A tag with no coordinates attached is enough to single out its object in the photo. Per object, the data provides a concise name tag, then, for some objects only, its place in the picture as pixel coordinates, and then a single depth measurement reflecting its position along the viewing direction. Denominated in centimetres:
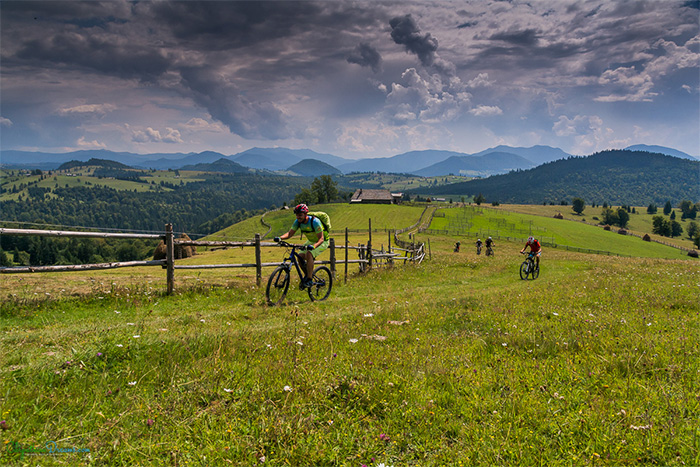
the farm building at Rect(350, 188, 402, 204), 15036
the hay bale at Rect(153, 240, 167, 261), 3923
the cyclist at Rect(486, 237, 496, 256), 3832
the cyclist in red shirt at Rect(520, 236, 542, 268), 1900
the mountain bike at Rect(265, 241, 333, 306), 1045
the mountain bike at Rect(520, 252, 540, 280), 1933
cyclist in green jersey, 1000
